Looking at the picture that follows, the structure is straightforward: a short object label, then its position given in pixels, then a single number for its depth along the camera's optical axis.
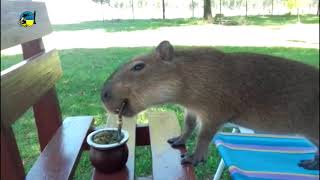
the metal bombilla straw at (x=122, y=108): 1.27
